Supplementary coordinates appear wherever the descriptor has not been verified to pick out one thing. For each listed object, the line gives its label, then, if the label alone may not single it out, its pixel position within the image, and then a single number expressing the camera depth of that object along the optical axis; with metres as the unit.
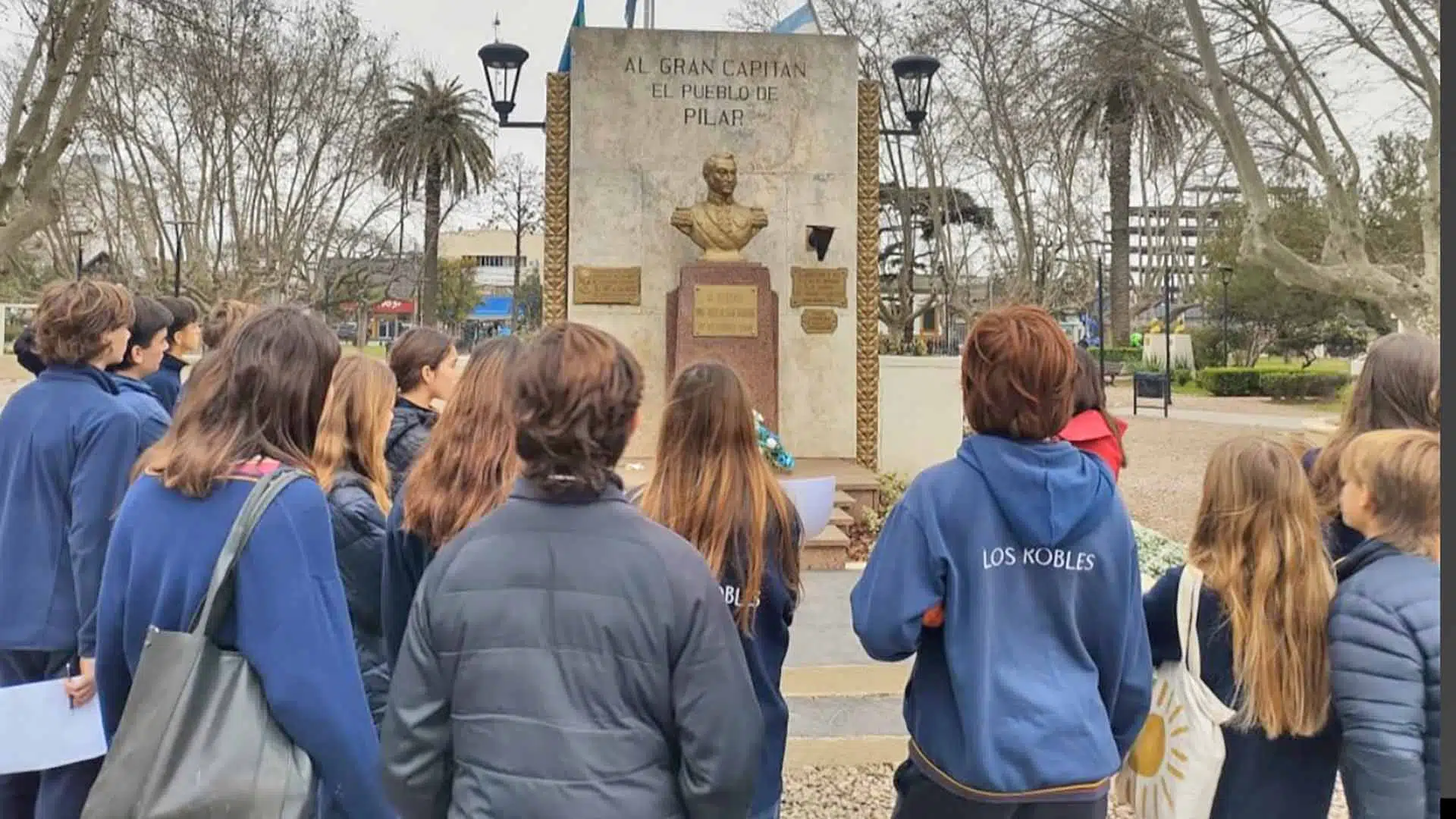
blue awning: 73.47
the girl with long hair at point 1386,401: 2.77
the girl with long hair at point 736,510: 2.39
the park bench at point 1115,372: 33.81
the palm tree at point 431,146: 29.73
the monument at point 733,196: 9.95
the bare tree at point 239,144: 21.02
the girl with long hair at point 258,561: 1.91
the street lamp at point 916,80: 11.13
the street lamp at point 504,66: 10.75
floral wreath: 7.89
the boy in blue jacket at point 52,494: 2.85
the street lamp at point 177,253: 20.97
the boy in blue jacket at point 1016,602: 2.09
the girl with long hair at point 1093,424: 3.35
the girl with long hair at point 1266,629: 2.32
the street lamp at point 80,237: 25.90
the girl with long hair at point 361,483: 2.66
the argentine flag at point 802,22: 11.64
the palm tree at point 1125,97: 14.78
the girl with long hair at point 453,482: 2.35
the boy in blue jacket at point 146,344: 3.66
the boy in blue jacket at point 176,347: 4.60
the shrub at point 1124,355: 36.19
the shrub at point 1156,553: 7.17
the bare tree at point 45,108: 11.25
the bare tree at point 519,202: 32.72
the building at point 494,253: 73.25
